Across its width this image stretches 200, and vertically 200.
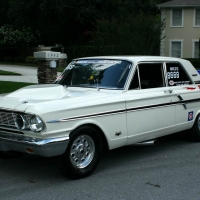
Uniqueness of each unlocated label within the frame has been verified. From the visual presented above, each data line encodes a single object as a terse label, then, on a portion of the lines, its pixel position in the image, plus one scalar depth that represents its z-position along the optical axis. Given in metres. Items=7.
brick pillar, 13.39
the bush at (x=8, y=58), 41.53
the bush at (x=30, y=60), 38.19
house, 33.69
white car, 5.08
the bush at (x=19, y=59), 40.84
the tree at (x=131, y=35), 25.81
